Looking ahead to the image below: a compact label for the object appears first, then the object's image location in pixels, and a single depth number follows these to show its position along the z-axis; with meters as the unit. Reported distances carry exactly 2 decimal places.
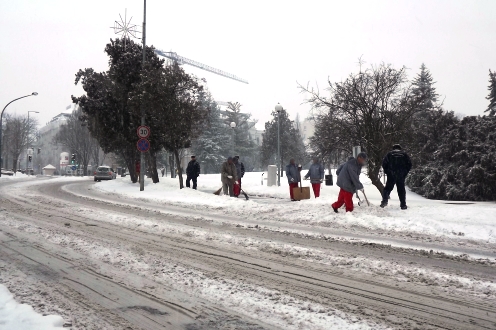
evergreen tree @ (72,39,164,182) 24.50
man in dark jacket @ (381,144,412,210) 10.34
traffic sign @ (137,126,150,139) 18.70
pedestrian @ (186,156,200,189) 19.69
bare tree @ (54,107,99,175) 57.59
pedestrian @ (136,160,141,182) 27.58
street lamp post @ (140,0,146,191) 20.08
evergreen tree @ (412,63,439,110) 43.17
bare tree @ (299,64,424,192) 15.36
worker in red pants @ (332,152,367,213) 10.02
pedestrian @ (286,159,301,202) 15.19
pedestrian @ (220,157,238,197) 15.92
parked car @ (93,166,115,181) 38.97
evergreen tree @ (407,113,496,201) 21.95
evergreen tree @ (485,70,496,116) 37.47
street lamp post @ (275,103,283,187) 25.72
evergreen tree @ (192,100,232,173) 57.88
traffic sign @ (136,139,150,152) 18.75
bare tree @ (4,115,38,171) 60.55
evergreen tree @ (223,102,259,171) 64.44
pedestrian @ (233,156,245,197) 16.66
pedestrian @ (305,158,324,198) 15.52
